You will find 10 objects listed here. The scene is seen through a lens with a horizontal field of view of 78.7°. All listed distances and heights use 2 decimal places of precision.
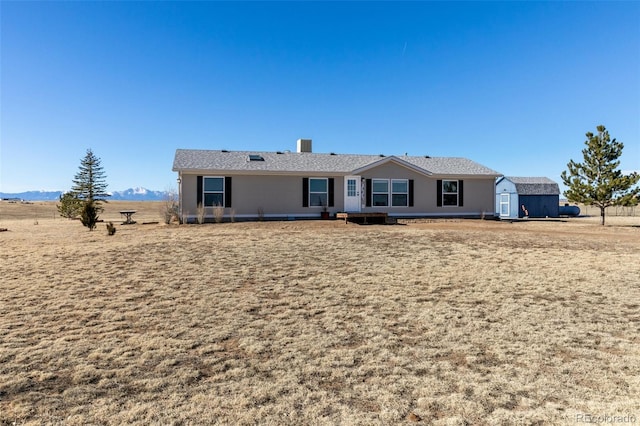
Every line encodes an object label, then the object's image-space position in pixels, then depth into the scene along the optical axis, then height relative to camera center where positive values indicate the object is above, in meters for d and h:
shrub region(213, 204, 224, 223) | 19.55 -0.22
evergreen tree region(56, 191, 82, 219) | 31.06 +0.30
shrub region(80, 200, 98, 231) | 16.56 -0.21
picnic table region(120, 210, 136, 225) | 21.18 -0.43
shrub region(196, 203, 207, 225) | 19.20 -0.21
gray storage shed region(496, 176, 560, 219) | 31.06 +0.83
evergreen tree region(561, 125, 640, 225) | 20.58 +1.57
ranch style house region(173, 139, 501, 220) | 20.48 +1.37
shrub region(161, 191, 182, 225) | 19.86 +0.05
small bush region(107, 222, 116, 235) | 14.23 -0.72
